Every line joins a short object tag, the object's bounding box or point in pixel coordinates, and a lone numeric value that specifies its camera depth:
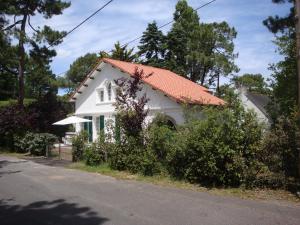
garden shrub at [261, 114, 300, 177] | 10.74
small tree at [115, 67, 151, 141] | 15.48
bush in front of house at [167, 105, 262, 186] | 11.49
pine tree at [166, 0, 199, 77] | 45.27
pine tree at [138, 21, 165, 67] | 44.37
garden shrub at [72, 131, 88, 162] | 19.00
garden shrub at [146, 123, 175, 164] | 13.94
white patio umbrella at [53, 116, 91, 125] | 25.16
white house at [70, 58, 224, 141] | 22.56
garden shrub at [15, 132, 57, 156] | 24.42
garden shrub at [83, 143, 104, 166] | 17.31
